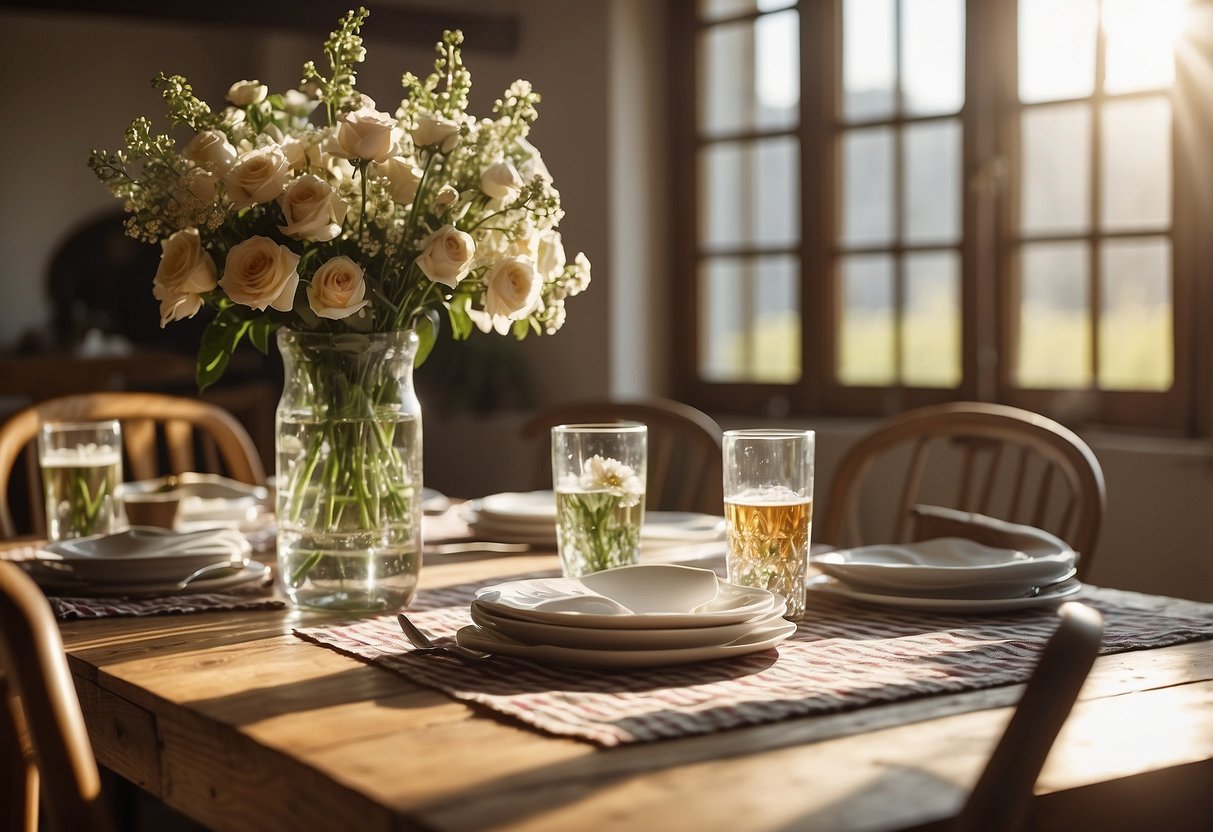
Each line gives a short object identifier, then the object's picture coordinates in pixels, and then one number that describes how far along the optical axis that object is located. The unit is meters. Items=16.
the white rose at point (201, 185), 1.31
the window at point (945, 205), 3.37
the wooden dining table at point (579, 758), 0.81
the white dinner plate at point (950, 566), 1.39
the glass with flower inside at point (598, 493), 1.45
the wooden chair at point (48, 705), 0.88
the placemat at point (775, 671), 0.99
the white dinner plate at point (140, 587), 1.52
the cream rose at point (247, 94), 1.44
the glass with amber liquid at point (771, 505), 1.32
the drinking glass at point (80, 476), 1.80
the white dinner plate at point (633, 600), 1.12
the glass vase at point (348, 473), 1.39
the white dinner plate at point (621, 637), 1.12
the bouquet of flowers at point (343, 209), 1.30
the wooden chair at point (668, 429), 2.29
